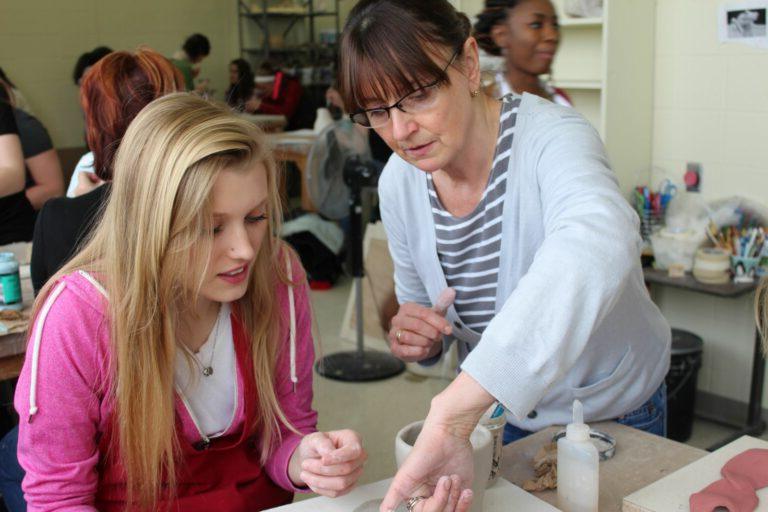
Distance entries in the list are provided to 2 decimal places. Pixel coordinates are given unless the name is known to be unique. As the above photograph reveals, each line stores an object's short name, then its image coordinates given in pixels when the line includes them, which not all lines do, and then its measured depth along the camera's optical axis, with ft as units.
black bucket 10.80
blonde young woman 4.16
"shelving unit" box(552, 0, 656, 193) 11.09
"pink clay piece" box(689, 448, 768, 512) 3.53
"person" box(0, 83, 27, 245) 9.59
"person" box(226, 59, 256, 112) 25.36
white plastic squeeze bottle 3.72
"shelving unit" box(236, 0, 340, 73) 28.91
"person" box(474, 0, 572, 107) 7.76
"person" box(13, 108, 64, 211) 11.48
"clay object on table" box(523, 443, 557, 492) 4.06
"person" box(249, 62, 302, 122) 25.14
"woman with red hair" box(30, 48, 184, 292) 6.54
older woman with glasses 3.23
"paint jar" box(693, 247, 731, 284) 10.43
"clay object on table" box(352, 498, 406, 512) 3.73
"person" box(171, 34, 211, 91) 25.89
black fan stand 13.28
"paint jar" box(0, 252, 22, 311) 7.04
